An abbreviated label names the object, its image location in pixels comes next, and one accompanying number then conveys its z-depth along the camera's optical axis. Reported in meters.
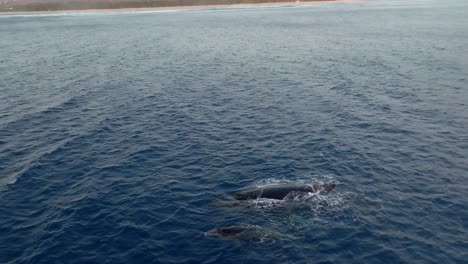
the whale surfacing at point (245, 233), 31.30
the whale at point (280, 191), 36.97
